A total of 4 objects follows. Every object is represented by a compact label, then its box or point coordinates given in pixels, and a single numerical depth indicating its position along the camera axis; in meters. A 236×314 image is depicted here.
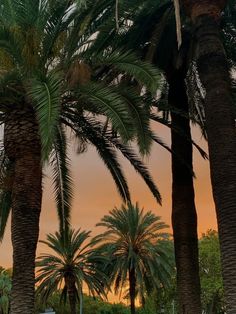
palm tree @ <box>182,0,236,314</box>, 7.75
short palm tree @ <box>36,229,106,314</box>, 28.71
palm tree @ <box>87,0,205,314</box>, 10.93
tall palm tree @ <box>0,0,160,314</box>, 9.36
